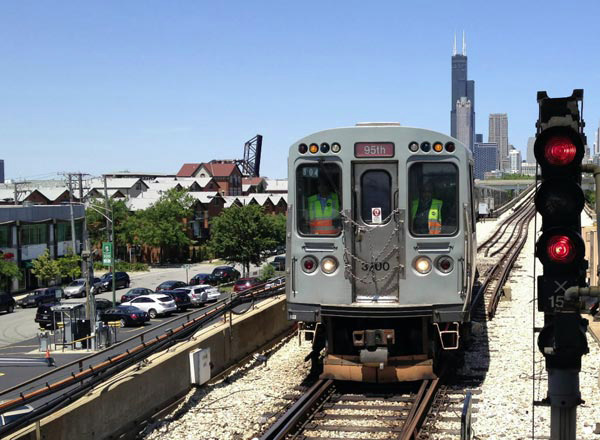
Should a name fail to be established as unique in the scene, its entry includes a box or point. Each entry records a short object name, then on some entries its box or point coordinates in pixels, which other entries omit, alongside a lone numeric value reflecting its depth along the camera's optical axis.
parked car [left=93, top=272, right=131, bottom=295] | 54.84
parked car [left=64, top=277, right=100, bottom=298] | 50.97
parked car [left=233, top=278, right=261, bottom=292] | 43.89
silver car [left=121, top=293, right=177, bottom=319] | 39.47
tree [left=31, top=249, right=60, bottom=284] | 53.38
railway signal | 4.94
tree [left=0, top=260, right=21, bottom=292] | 49.62
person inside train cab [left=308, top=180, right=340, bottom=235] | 11.62
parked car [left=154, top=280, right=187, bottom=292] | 49.66
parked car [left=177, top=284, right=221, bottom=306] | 43.69
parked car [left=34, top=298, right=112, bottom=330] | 35.59
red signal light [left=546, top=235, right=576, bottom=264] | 4.93
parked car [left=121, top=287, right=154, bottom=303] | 43.47
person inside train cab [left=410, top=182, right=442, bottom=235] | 11.38
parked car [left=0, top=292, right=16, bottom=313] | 45.09
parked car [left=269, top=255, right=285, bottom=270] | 62.53
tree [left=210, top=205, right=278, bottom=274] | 61.44
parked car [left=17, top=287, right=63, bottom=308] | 47.66
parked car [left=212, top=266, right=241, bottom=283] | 57.14
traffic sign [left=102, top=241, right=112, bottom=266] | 45.26
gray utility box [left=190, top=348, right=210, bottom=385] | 12.38
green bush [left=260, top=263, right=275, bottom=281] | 54.72
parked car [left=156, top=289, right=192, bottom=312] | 41.61
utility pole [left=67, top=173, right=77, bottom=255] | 54.84
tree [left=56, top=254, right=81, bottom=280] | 54.38
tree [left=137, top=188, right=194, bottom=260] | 72.00
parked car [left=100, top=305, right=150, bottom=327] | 36.68
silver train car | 11.27
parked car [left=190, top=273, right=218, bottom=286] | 53.96
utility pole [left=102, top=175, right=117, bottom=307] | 43.80
